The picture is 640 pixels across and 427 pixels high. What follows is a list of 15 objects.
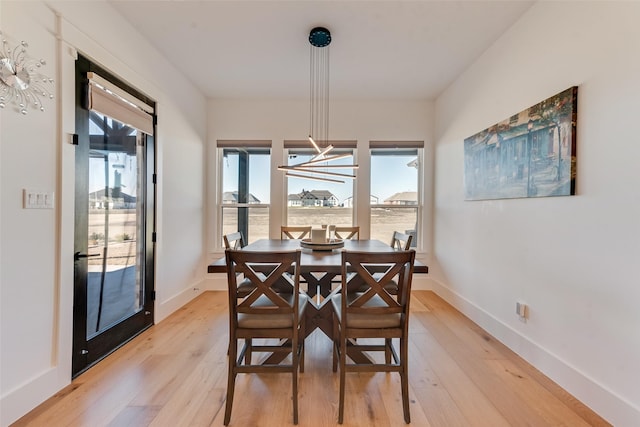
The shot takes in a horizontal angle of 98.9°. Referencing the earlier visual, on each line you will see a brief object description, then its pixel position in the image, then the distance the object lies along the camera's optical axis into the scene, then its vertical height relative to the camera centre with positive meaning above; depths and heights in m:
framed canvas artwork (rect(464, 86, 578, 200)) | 1.85 +0.49
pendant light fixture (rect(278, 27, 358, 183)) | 2.56 +1.60
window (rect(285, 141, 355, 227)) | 4.21 +0.16
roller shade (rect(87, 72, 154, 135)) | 2.04 +0.88
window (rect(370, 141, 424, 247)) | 4.18 +0.33
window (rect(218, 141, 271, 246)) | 4.18 +0.29
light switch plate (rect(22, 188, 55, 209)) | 1.59 +0.06
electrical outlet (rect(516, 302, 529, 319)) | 2.21 -0.79
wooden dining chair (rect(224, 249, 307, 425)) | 1.52 -0.62
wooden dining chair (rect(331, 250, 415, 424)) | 1.54 -0.62
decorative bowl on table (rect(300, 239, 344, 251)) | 2.43 -0.30
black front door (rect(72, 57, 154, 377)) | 1.98 -0.20
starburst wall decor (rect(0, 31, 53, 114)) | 1.48 +0.75
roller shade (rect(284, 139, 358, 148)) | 4.04 +1.01
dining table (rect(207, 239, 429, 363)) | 1.88 -0.38
